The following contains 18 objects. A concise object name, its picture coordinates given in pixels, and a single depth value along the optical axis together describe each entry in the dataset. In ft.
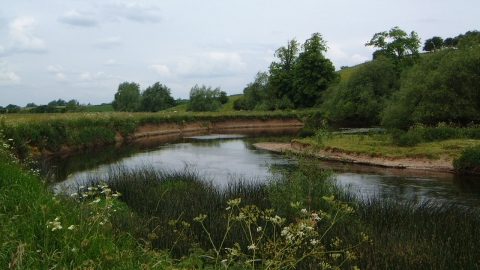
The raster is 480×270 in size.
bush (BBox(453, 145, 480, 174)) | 74.59
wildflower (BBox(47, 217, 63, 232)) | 18.40
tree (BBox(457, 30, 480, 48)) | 133.63
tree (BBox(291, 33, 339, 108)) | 283.38
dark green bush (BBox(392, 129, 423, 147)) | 93.50
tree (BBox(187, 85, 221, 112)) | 307.58
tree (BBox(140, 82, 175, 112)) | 332.39
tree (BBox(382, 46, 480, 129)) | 114.32
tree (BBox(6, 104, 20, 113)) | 201.67
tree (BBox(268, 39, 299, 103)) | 309.42
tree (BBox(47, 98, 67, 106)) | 274.05
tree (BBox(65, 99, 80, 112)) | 201.01
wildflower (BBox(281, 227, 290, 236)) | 20.66
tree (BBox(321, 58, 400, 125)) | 212.84
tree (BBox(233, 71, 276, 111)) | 332.84
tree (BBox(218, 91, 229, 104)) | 404.36
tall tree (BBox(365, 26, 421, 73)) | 268.21
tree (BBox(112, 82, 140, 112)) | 332.16
